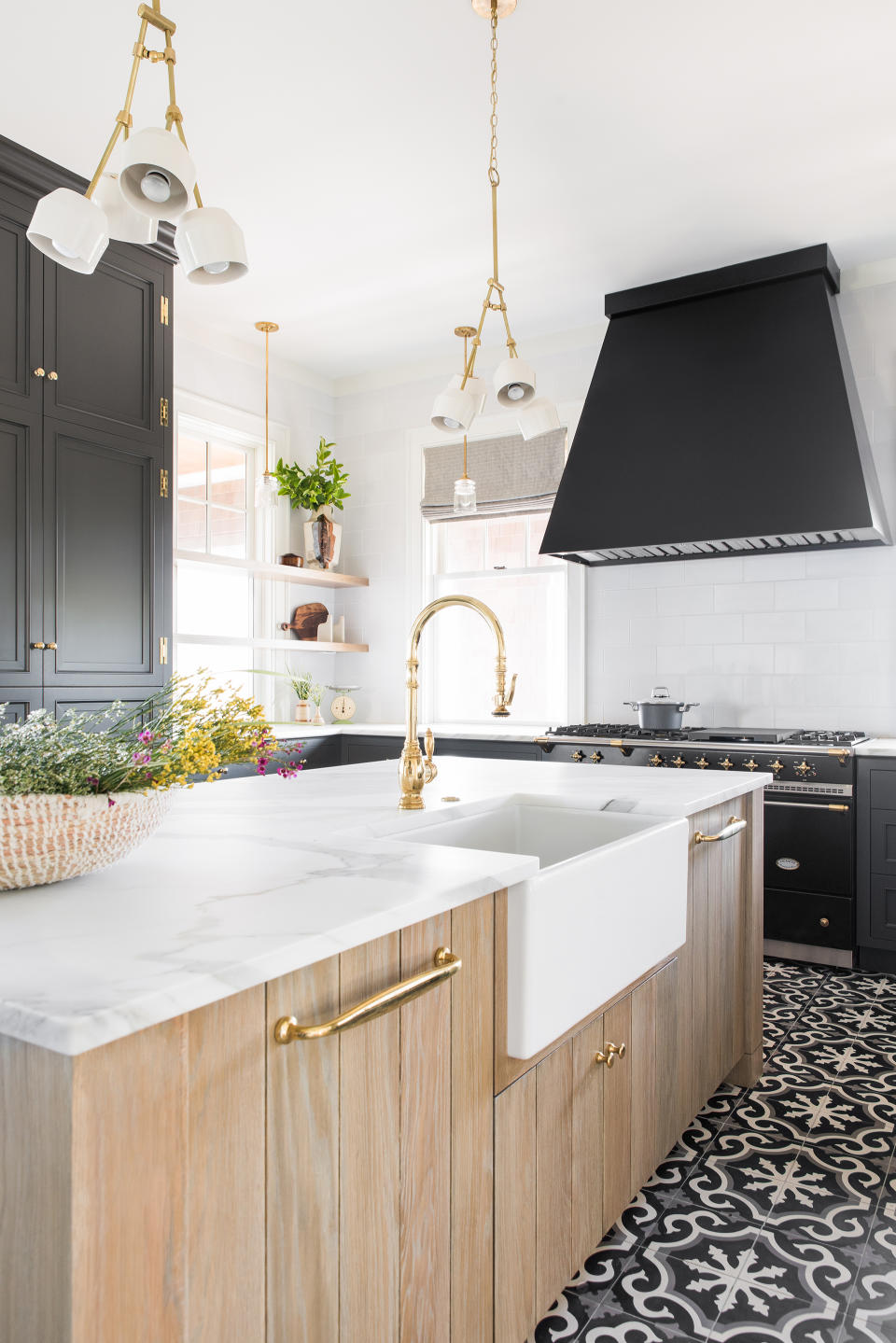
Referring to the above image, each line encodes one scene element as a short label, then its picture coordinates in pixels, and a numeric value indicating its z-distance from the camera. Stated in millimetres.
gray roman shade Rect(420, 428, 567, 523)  4680
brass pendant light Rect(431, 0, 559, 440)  2260
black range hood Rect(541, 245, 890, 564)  3605
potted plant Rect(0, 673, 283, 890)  963
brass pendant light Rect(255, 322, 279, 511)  4389
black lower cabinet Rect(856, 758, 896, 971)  3344
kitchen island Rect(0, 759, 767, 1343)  707
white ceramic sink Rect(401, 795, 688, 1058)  1234
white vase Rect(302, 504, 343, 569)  5082
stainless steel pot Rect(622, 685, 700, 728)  3977
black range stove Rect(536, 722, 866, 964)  3404
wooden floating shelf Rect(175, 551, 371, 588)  4277
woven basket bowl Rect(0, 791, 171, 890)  958
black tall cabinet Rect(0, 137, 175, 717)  2979
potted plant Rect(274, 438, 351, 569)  5004
